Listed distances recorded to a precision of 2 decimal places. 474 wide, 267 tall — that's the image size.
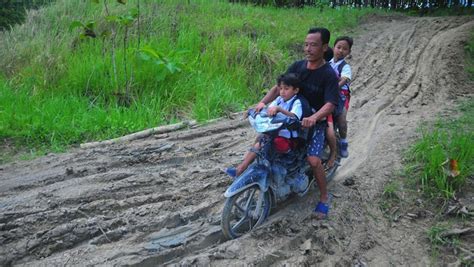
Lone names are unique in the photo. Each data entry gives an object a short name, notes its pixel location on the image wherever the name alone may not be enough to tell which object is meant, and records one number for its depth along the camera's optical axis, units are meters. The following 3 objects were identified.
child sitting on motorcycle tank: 3.94
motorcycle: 3.83
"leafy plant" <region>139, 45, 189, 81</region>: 7.41
